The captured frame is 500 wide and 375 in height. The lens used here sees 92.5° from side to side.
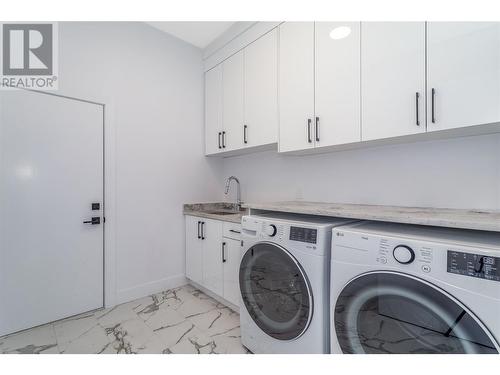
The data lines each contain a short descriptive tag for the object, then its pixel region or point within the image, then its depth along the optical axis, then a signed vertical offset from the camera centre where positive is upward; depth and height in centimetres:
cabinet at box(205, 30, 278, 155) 209 +87
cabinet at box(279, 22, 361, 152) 159 +75
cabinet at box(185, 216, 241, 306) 203 -66
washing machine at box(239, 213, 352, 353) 122 -55
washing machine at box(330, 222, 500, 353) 79 -39
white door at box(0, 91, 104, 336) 178 -18
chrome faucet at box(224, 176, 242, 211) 283 -10
